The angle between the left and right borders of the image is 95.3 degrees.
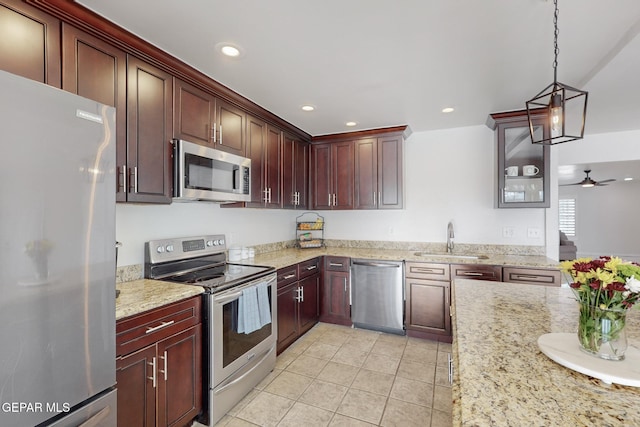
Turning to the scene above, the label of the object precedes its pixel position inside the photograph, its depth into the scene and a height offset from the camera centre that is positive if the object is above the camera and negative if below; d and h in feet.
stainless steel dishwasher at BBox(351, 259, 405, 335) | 10.85 -3.17
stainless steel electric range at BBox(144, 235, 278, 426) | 6.25 -2.37
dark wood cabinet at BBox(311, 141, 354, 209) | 12.67 +1.62
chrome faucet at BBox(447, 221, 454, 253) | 11.69 -1.08
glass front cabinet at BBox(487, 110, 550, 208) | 10.08 +1.63
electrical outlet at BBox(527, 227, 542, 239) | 10.92 -0.82
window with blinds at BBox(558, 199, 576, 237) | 29.91 -0.53
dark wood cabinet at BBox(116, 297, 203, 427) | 4.78 -2.83
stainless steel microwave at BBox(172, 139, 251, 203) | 6.64 +0.97
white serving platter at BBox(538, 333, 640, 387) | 2.68 -1.52
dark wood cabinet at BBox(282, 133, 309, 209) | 11.34 +1.63
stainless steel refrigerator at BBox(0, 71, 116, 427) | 3.11 -0.53
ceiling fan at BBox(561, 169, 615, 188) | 19.35 +1.92
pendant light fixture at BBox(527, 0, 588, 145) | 4.36 +1.47
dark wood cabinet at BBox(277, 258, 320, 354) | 9.29 -3.12
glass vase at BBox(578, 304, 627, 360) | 2.90 -1.24
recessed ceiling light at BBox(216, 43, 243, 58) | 6.20 +3.55
